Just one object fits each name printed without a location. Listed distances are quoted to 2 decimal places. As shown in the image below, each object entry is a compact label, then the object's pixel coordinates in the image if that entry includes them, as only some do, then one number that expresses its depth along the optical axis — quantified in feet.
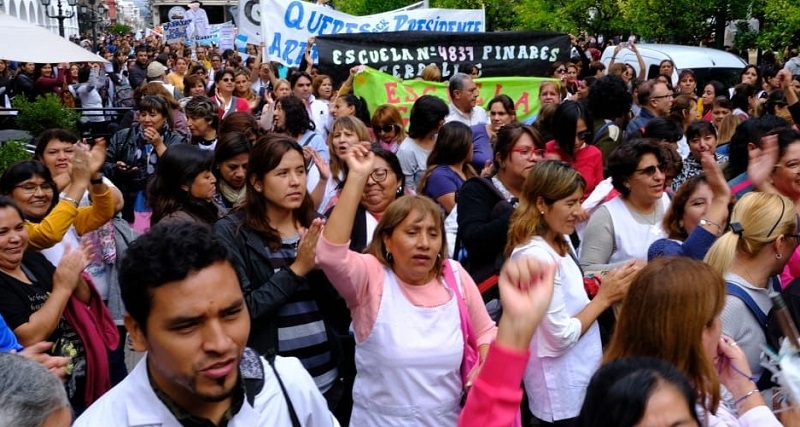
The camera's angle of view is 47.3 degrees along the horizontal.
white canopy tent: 26.32
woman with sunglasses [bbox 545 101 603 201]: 19.93
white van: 53.67
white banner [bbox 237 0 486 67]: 40.06
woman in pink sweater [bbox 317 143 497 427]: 11.19
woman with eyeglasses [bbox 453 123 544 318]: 14.28
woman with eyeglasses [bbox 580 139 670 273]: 15.65
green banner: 33.09
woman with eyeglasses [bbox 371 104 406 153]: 25.66
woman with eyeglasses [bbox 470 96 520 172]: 23.08
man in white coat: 6.77
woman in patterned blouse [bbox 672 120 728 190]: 21.24
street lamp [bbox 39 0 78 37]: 81.81
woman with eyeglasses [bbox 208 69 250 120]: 33.37
